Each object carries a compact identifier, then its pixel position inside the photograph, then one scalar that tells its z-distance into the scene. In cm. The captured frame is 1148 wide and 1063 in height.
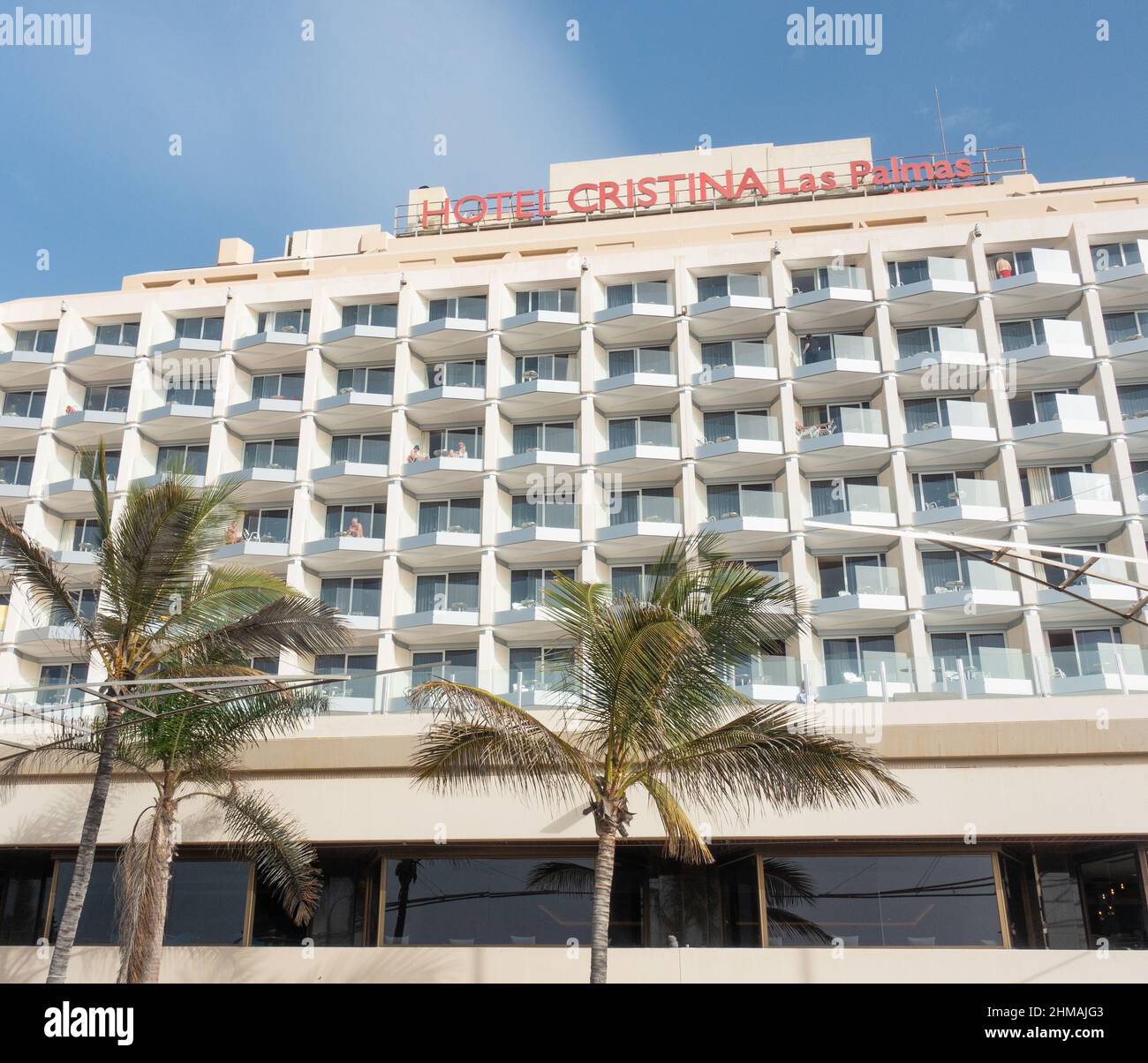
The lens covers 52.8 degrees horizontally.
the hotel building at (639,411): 4075
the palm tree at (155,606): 1812
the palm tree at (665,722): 1557
